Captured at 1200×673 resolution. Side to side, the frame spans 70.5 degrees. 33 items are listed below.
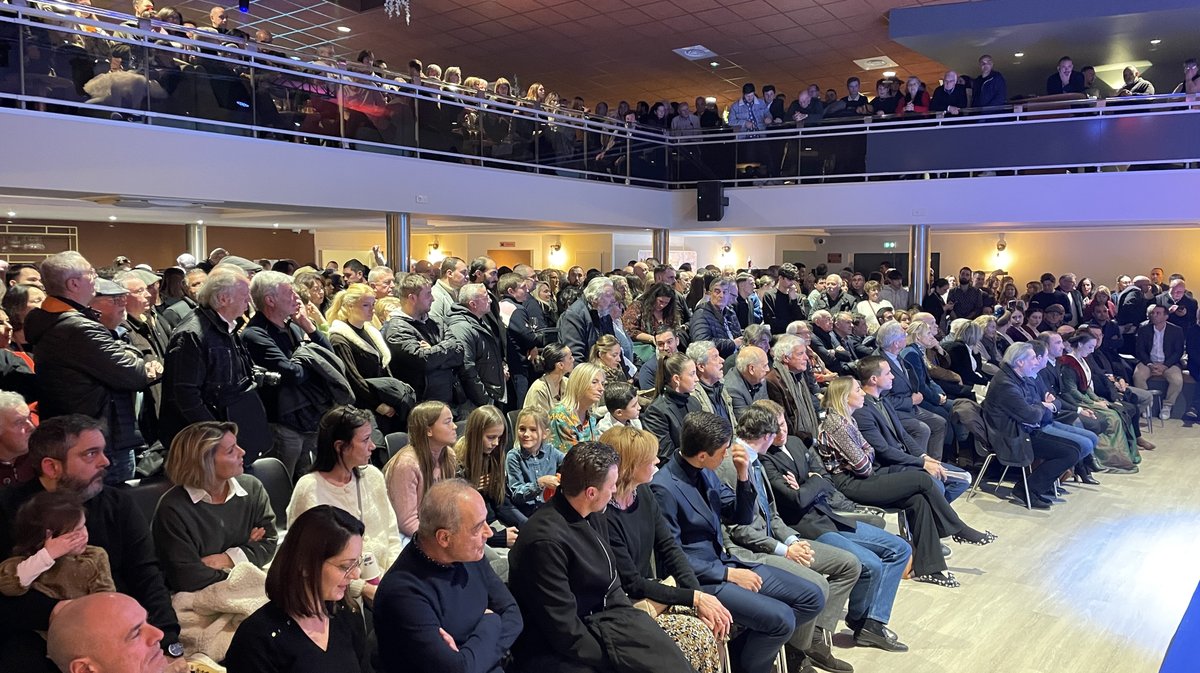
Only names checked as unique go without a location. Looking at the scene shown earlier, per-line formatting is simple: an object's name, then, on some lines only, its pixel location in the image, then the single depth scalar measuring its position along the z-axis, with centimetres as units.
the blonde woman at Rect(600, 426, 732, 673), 325
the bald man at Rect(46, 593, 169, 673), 202
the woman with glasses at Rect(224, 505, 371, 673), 221
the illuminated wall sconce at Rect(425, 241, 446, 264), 1770
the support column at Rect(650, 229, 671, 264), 1346
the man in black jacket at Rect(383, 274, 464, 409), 489
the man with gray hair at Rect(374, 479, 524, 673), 254
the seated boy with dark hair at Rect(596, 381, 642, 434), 469
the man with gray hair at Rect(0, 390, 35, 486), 306
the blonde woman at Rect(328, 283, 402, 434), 465
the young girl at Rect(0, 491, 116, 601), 238
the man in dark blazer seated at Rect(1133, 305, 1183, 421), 1008
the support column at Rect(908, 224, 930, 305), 1183
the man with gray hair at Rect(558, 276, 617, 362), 643
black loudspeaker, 1265
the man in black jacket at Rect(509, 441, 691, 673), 293
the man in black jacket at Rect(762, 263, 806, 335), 927
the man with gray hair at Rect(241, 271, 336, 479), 411
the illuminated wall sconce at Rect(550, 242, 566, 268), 1708
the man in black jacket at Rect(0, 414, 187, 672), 267
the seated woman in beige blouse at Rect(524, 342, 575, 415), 495
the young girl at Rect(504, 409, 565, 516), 401
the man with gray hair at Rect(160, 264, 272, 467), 368
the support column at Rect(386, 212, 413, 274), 927
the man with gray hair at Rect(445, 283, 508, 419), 529
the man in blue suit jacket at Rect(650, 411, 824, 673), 357
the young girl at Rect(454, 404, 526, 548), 381
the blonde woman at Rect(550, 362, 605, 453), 461
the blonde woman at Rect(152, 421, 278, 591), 288
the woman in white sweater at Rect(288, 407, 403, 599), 325
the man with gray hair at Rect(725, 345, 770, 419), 554
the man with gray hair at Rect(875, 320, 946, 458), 670
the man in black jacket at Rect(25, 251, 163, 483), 350
